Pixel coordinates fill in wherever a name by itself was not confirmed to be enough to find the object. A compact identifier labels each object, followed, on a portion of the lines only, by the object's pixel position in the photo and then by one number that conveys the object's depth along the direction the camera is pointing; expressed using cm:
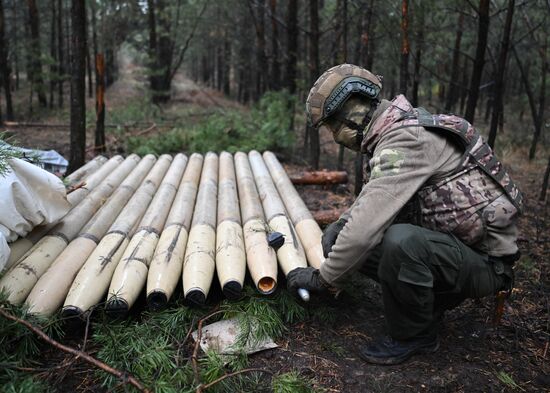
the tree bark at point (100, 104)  791
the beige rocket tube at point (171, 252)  309
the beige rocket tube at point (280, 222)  344
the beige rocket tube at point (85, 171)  522
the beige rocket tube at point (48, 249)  301
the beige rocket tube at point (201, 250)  309
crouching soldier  244
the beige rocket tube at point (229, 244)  316
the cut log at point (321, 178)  651
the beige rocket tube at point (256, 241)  323
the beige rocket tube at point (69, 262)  294
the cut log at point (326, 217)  489
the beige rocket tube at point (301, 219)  366
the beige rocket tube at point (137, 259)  299
